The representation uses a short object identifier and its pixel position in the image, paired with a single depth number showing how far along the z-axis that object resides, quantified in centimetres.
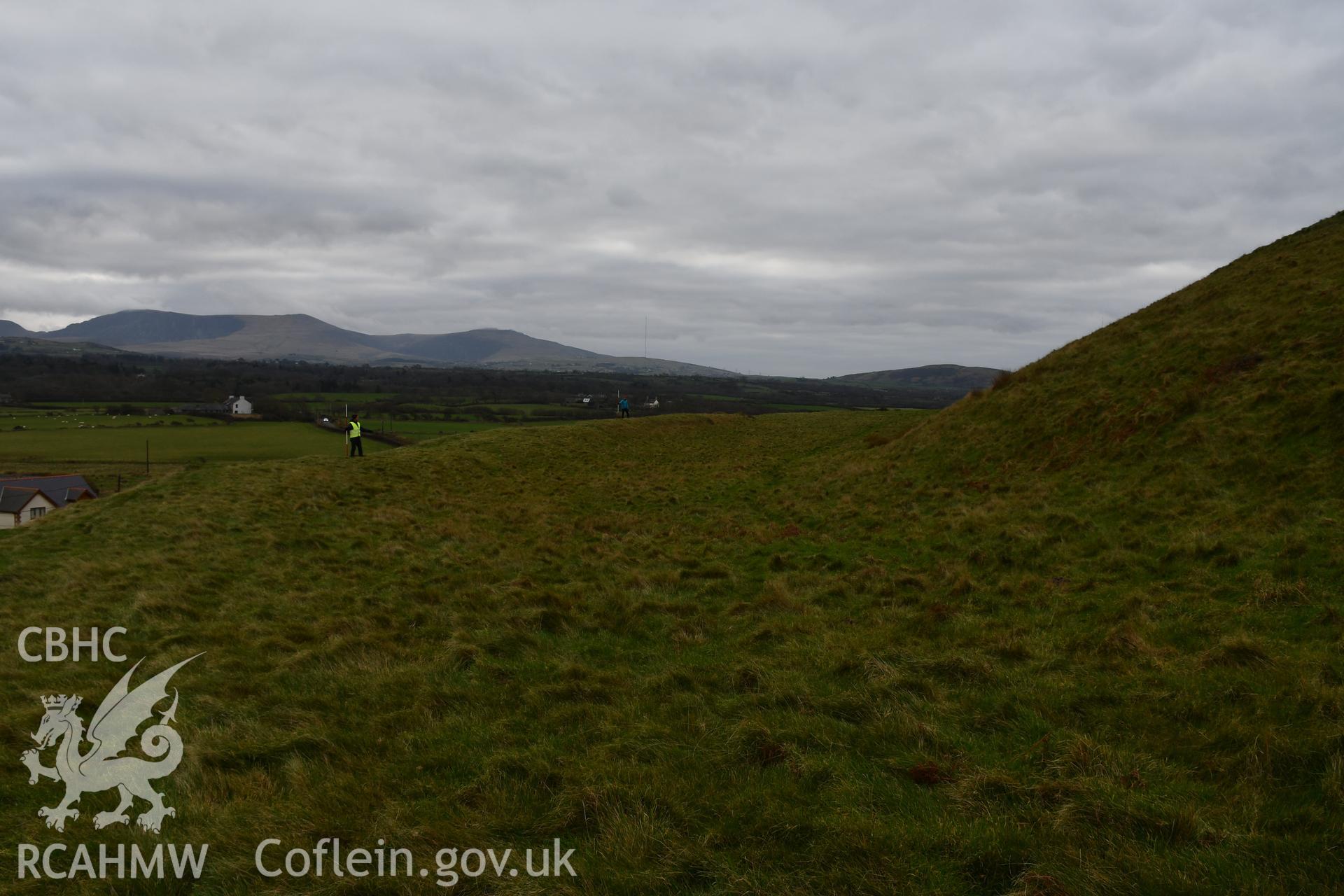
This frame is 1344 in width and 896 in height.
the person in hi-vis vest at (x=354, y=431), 2867
